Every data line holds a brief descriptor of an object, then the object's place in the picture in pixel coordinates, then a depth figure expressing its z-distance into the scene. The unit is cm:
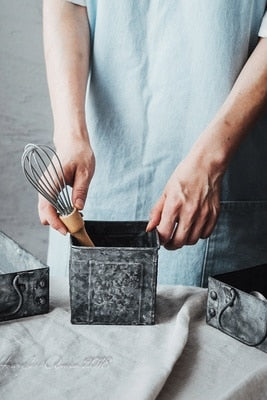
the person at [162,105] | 141
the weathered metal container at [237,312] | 113
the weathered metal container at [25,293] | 118
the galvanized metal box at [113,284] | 117
